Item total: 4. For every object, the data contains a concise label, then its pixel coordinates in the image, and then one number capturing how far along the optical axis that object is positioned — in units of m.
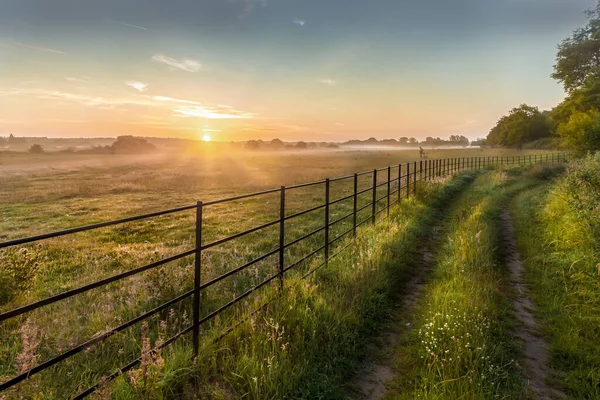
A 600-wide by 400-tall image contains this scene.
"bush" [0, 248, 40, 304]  5.48
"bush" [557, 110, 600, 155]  26.22
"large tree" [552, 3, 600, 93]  37.62
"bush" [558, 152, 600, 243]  6.81
